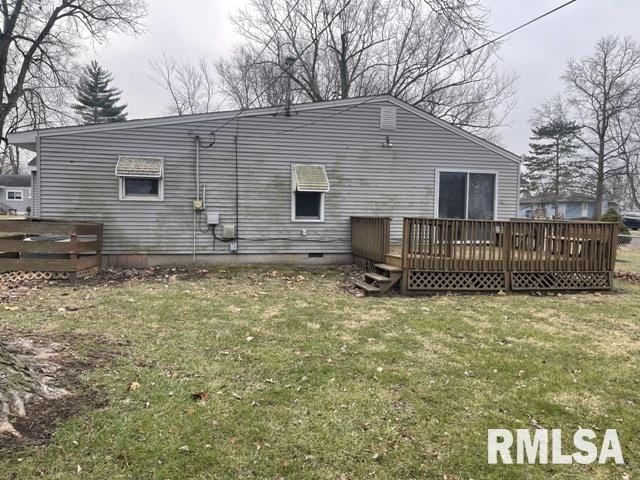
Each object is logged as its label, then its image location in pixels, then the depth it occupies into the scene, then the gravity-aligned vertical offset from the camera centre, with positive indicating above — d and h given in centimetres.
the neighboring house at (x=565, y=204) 4378 +191
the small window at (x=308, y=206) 1035 +22
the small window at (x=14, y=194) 4407 +128
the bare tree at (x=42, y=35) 1692 +720
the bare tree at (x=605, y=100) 3278 +983
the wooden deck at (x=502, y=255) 769 -65
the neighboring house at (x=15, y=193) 4375 +147
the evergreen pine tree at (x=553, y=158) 3969 +639
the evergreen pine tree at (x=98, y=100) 3994 +1033
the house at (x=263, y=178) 933 +85
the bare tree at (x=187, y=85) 2984 +904
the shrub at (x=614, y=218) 2417 +29
